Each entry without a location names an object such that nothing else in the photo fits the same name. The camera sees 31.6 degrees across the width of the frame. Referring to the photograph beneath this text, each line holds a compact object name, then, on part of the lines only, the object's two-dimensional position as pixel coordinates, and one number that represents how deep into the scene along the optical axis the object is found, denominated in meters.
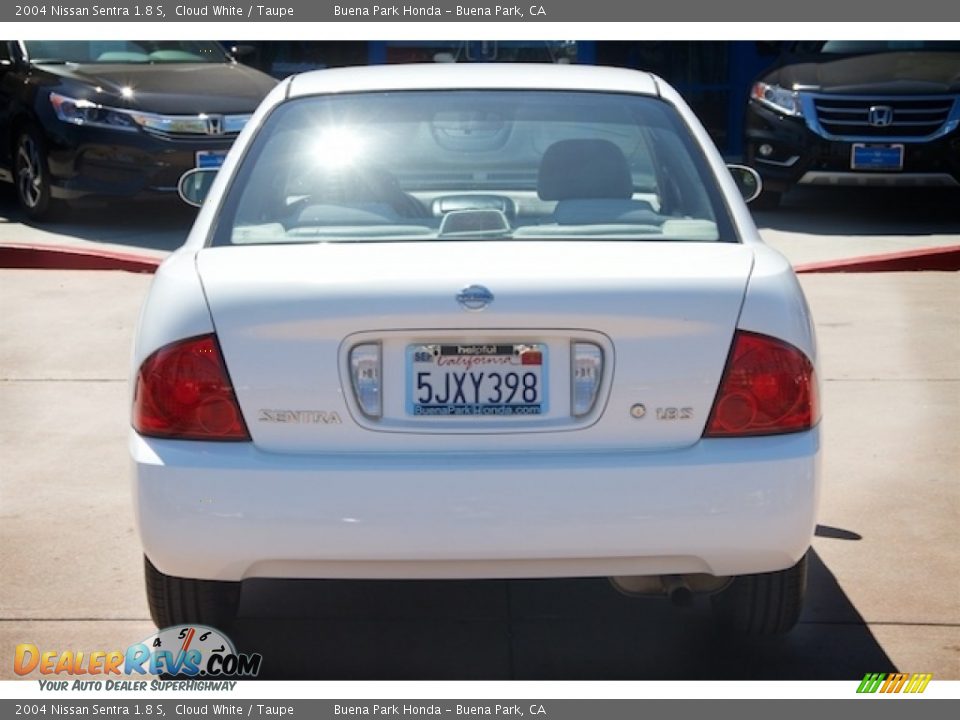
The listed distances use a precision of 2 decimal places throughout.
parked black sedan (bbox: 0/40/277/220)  11.89
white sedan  3.80
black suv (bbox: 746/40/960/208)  12.69
